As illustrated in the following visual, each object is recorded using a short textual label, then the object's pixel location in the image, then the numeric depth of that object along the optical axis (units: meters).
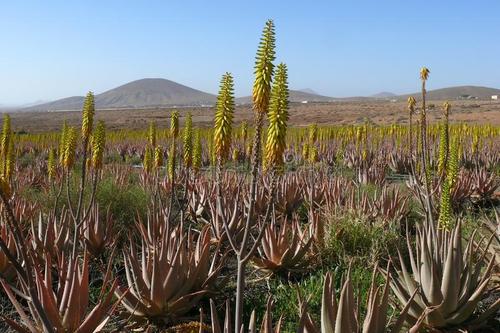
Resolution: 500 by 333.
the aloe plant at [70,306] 2.58
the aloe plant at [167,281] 3.26
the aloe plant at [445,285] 3.16
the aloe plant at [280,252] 4.41
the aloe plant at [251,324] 2.03
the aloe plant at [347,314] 2.31
